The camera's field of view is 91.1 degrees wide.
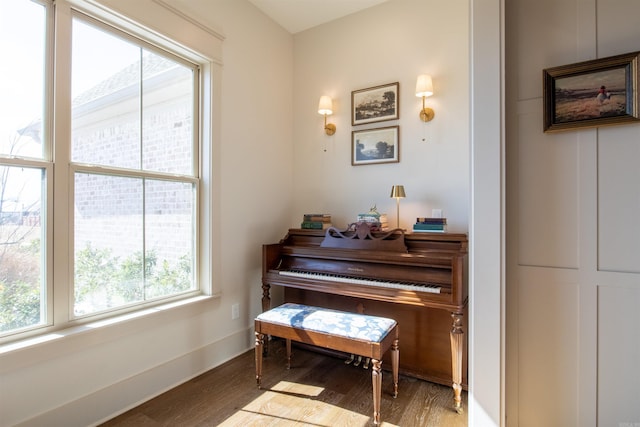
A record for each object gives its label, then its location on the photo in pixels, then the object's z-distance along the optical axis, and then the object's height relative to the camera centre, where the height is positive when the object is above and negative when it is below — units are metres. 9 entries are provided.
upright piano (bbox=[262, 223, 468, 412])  1.96 -0.47
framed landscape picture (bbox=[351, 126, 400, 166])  2.72 +0.61
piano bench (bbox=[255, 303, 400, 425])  1.77 -0.72
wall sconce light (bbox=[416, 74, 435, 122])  2.48 +0.97
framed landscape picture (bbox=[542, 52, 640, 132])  1.35 +0.54
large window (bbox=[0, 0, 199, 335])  1.53 +0.25
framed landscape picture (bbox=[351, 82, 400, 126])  2.72 +0.98
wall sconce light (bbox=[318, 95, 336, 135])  2.95 +0.98
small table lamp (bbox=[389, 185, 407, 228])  2.51 +0.17
